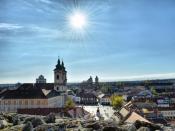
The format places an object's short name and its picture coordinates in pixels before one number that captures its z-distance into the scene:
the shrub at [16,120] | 13.34
